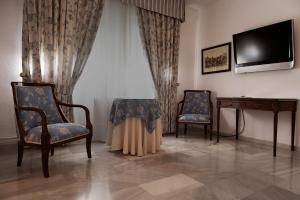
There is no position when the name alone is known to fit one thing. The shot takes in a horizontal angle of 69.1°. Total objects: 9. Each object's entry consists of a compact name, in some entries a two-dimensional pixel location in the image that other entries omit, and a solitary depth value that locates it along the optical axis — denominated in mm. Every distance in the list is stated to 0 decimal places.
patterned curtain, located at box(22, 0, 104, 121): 2852
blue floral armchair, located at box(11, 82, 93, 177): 2000
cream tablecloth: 2666
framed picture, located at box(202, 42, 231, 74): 3957
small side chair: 3816
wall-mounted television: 3002
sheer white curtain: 3416
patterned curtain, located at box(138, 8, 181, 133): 3844
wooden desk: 2756
